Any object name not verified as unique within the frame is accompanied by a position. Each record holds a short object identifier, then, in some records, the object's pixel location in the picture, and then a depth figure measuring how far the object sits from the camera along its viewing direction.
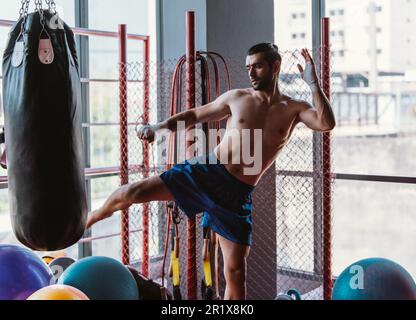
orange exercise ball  2.59
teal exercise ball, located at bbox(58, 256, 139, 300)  2.95
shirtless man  3.41
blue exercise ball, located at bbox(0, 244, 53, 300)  2.95
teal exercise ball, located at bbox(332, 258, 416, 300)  2.97
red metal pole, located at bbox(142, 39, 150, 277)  4.11
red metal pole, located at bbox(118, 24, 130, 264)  4.00
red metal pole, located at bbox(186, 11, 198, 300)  3.58
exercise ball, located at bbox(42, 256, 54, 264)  3.83
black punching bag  2.40
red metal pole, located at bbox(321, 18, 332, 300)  3.76
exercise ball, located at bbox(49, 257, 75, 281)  3.57
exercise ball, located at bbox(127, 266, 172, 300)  3.32
